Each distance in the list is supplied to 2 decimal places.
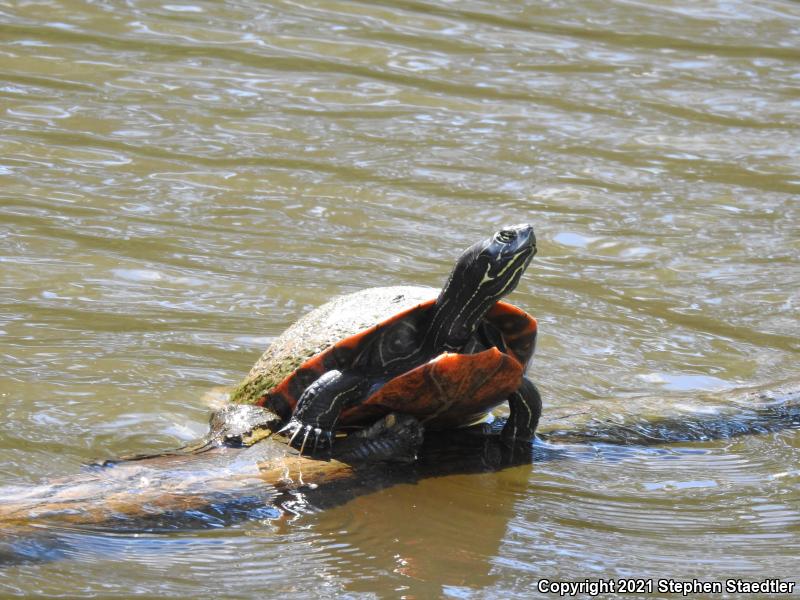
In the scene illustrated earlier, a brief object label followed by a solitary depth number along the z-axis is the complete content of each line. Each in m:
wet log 7.09
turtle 8.12
